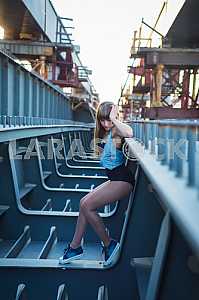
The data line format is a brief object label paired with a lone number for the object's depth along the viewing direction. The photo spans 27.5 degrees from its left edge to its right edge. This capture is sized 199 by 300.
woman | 3.80
